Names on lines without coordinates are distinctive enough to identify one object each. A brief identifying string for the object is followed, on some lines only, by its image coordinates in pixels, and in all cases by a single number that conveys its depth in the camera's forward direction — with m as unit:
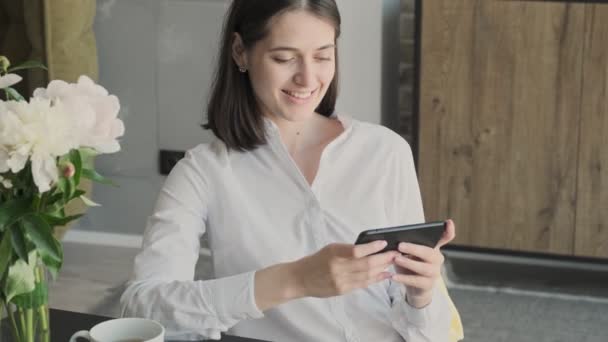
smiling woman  2.28
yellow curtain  3.86
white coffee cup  1.91
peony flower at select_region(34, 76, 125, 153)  1.75
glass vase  1.80
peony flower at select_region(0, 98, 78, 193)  1.70
